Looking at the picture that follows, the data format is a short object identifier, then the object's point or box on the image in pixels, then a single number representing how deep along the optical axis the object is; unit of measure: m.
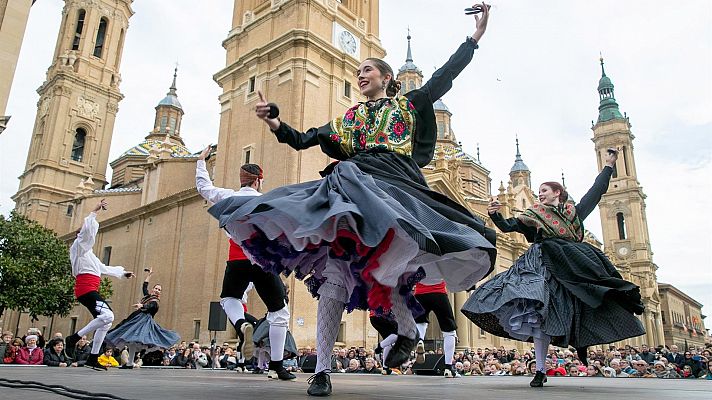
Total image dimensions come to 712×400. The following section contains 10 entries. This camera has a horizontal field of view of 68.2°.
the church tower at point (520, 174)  57.26
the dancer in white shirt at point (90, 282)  6.89
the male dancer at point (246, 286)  5.27
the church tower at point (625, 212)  59.81
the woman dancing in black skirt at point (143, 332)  8.61
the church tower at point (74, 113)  39.75
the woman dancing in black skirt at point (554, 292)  4.87
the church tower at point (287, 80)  20.95
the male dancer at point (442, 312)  6.85
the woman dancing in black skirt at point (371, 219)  2.88
